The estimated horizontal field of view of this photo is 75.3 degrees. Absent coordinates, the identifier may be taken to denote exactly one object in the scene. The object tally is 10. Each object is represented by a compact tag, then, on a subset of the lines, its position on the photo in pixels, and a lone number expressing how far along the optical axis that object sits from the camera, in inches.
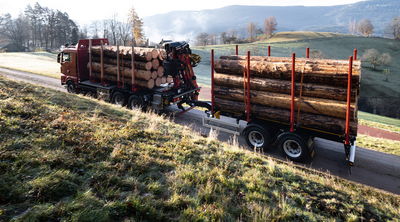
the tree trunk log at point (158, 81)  571.2
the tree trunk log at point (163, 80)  589.9
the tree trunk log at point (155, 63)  552.3
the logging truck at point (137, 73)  544.1
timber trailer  330.0
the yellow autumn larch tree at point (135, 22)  2653.1
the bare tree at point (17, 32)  3145.4
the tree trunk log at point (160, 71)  570.7
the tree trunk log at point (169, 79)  612.4
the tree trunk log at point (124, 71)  546.3
